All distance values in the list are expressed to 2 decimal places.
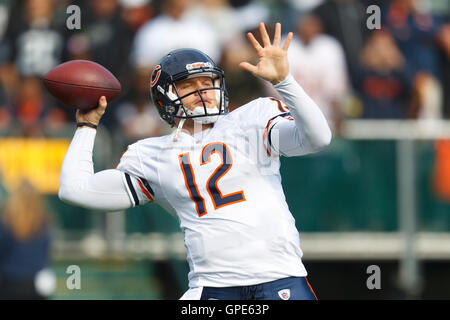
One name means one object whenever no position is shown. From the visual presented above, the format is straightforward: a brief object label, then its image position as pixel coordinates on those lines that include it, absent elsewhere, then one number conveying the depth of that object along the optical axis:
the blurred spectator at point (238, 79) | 16.44
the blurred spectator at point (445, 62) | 19.27
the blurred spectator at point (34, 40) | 18.47
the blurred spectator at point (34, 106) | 18.08
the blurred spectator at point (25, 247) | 15.72
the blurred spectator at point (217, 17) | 18.45
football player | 8.49
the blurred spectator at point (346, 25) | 19.37
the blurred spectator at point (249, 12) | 19.66
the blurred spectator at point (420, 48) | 19.02
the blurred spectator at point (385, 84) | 18.64
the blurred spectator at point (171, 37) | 17.52
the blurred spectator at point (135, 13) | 18.81
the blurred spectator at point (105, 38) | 18.09
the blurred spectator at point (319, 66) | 17.41
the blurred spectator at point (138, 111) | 17.62
